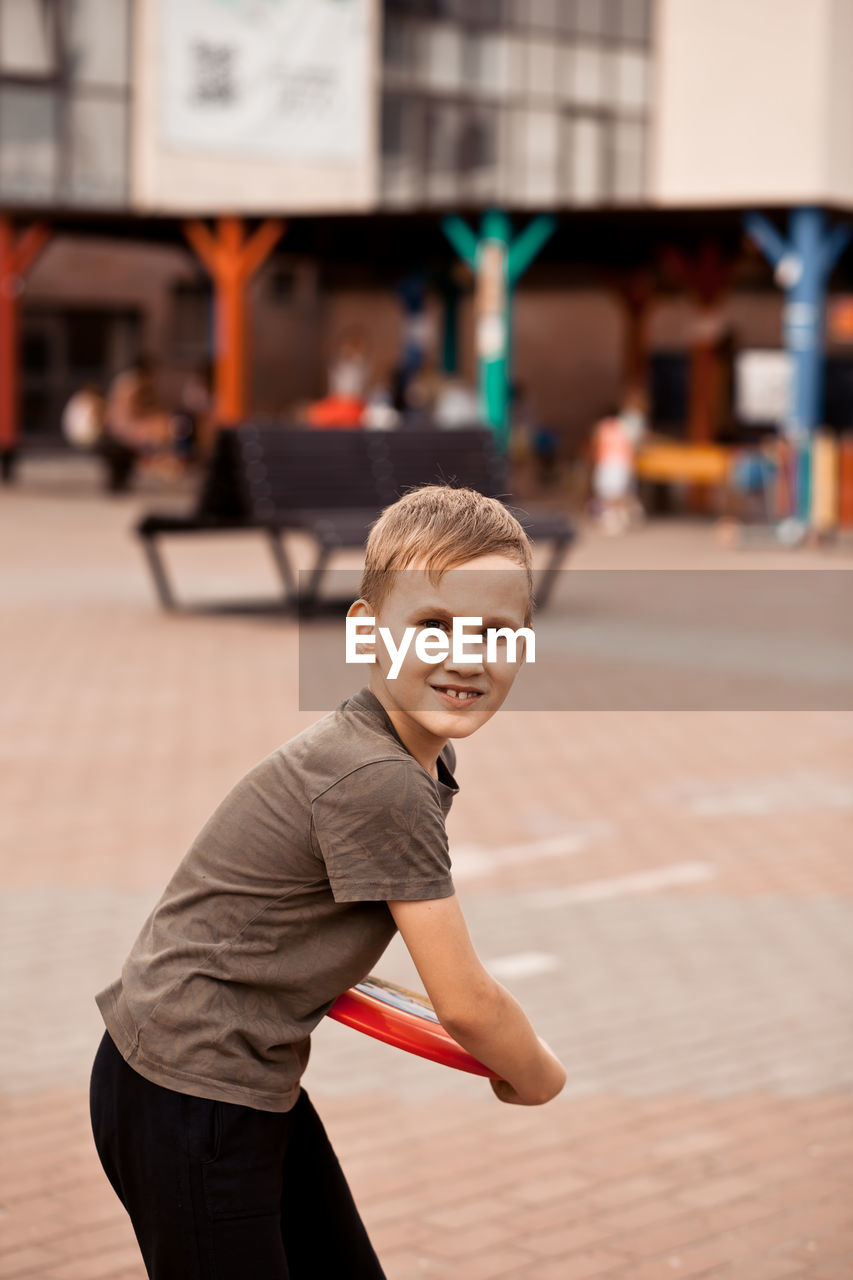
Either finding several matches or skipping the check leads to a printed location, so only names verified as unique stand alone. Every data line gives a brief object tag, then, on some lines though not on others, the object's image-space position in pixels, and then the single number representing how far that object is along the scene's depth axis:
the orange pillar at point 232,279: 26.81
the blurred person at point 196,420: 33.19
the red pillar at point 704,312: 27.50
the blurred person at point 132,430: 27.00
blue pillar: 21.80
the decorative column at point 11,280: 28.14
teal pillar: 24.64
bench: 13.44
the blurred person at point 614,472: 22.67
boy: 1.93
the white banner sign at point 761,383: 35.78
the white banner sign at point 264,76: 35.09
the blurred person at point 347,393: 21.28
